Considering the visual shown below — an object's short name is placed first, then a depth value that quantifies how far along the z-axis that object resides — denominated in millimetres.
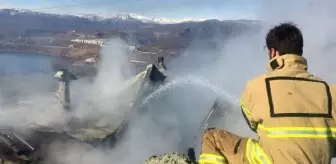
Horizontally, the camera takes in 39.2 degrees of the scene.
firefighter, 2299
